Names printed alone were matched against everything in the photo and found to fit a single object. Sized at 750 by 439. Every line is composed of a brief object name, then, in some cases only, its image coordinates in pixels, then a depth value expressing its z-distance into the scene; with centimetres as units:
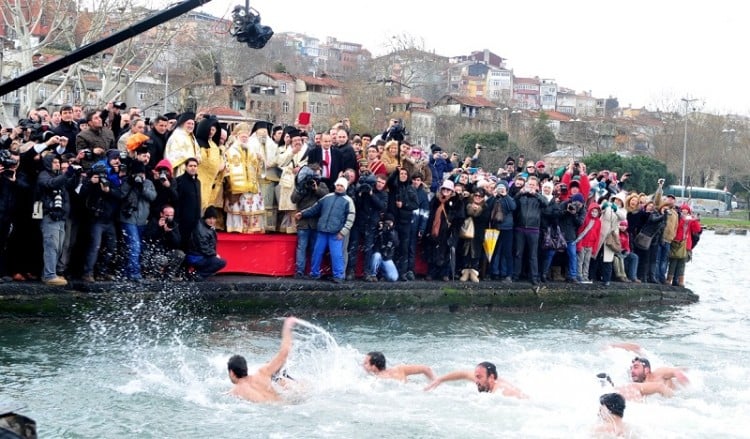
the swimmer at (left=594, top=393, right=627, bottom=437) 1029
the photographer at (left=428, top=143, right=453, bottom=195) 1875
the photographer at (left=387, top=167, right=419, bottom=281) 1678
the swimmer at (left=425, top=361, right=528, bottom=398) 1177
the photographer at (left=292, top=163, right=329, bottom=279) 1600
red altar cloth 1616
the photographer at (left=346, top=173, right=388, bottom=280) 1627
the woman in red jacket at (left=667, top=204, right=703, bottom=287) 2195
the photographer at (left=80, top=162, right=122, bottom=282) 1369
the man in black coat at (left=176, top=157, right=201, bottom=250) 1477
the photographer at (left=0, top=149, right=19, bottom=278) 1297
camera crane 782
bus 7719
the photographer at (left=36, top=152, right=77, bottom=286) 1323
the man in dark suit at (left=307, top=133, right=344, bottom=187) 1673
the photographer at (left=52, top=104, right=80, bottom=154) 1451
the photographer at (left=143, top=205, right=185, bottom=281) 1450
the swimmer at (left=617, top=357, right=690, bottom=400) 1219
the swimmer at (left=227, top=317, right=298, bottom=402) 1092
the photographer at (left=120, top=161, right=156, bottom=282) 1405
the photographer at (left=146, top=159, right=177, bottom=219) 1437
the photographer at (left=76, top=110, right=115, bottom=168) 1426
